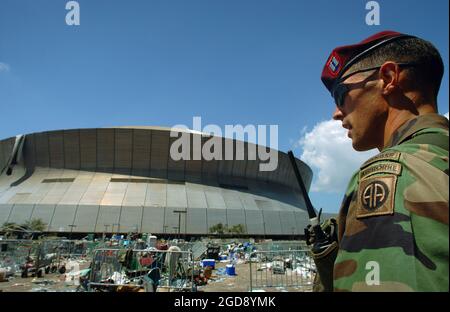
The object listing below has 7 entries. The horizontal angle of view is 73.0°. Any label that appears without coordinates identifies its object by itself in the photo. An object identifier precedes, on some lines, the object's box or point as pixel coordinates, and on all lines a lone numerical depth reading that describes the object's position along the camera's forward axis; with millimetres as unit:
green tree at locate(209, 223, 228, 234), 39581
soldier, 872
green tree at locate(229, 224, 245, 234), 39719
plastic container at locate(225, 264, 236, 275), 13248
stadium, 39938
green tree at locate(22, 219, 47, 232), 36125
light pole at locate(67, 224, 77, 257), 37684
